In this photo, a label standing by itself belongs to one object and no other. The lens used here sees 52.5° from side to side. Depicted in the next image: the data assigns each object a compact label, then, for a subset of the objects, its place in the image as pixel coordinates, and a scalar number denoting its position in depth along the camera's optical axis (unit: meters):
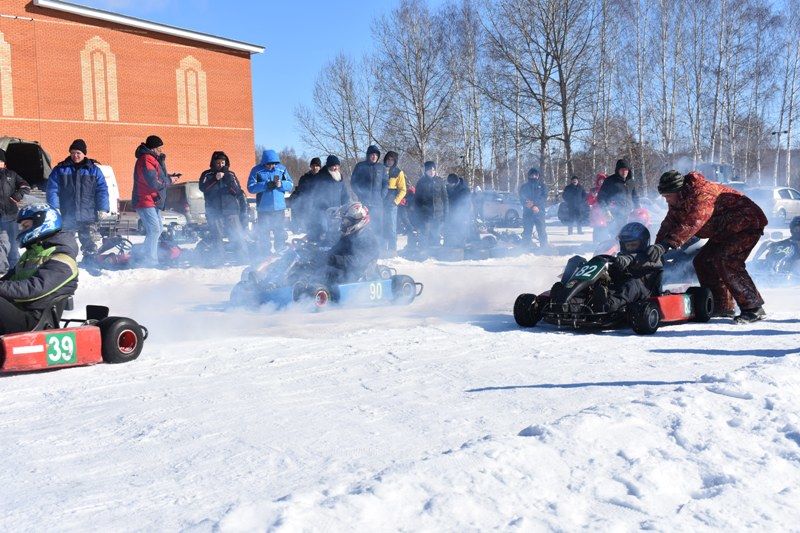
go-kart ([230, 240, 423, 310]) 8.27
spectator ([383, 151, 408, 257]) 13.39
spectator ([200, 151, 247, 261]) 12.27
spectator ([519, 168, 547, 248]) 15.30
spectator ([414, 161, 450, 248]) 14.23
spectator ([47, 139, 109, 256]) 10.71
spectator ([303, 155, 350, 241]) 11.78
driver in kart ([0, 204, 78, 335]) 5.36
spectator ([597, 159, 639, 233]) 13.03
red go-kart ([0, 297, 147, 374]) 5.17
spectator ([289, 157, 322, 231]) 12.31
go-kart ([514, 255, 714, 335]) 6.56
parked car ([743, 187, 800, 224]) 25.75
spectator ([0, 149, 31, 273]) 9.79
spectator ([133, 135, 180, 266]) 11.50
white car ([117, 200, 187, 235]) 18.66
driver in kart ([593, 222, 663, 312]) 6.68
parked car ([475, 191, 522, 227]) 26.66
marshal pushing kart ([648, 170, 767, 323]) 7.01
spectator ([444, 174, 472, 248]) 14.79
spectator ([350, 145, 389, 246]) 12.81
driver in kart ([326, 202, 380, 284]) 8.65
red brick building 28.78
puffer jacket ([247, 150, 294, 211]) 11.91
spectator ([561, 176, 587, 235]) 17.69
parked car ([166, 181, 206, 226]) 21.33
